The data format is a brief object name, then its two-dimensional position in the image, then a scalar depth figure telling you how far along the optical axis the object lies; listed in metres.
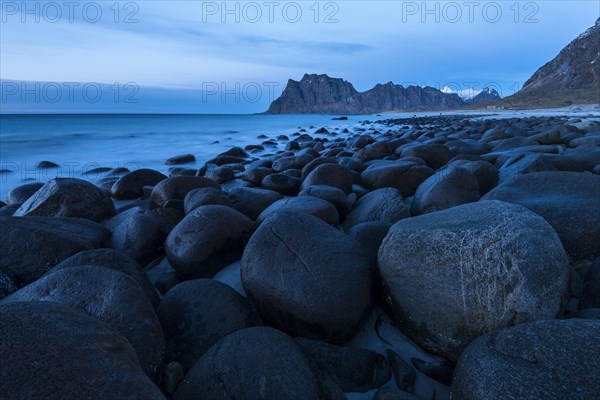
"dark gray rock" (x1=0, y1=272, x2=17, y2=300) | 2.51
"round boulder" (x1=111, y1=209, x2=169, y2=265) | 3.25
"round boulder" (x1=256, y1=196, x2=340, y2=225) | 3.36
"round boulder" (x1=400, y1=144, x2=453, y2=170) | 6.18
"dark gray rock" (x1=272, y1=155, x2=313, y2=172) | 7.29
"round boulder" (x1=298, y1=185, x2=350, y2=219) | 3.91
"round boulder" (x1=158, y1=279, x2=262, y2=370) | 2.03
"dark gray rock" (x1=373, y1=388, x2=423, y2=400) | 1.64
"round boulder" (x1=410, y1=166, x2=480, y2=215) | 3.43
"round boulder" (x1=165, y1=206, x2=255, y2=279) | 2.95
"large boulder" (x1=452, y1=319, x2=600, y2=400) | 1.34
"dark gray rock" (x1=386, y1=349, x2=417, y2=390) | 1.90
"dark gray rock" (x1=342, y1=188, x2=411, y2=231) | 3.47
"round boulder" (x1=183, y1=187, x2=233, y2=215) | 3.91
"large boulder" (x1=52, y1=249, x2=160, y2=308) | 2.41
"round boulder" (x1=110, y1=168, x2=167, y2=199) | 5.80
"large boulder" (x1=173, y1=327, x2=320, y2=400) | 1.57
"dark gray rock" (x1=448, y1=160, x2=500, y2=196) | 4.25
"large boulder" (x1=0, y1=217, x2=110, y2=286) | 2.71
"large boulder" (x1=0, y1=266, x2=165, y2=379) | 1.73
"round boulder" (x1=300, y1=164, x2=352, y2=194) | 4.81
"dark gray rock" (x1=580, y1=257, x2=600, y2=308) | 2.11
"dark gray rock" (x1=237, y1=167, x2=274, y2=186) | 6.21
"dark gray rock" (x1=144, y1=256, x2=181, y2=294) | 2.91
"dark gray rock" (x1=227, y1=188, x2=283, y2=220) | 4.20
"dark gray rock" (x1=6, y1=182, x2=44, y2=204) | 5.58
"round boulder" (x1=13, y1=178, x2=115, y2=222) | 3.99
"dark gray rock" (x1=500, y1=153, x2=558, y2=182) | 4.14
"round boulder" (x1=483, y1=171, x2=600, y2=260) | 2.50
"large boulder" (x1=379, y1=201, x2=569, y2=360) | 1.84
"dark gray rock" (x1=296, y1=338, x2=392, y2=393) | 1.88
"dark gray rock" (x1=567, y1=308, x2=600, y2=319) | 1.84
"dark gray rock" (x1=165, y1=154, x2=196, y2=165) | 11.00
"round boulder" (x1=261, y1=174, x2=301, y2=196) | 5.29
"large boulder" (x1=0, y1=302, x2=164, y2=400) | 1.06
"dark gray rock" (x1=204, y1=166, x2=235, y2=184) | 6.92
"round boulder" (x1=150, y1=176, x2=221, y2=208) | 4.69
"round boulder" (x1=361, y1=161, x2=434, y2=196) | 4.73
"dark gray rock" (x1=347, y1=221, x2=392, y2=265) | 2.68
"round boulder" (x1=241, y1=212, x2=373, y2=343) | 2.13
